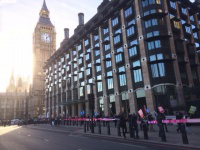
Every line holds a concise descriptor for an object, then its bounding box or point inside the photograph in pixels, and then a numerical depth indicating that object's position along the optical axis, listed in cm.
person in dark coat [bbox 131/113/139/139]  1282
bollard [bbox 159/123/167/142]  1090
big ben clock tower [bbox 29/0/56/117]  8762
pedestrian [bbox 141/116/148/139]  1205
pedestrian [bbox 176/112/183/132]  1425
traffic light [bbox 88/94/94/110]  1763
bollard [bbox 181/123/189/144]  980
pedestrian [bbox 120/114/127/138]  1373
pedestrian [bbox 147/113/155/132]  1579
